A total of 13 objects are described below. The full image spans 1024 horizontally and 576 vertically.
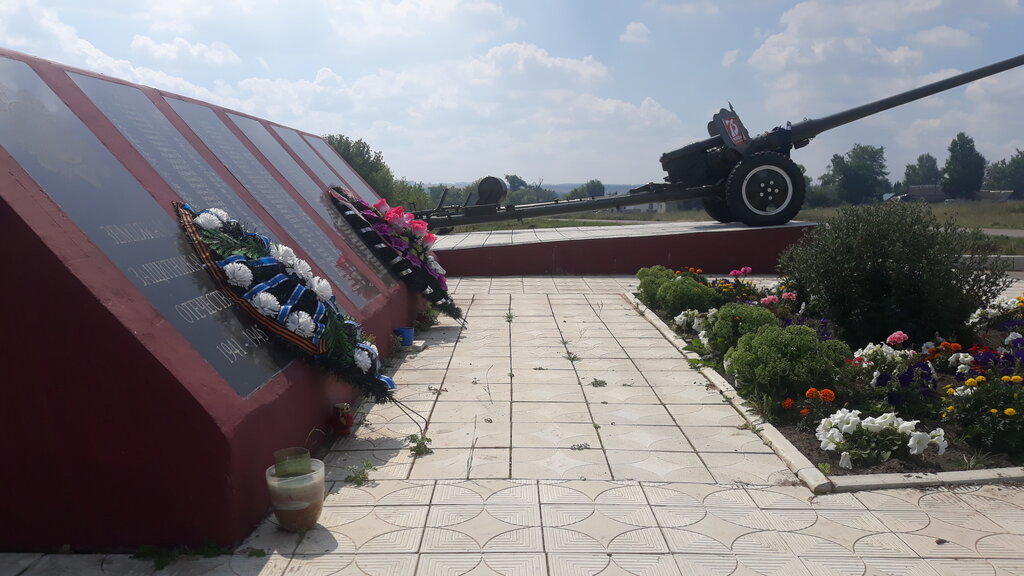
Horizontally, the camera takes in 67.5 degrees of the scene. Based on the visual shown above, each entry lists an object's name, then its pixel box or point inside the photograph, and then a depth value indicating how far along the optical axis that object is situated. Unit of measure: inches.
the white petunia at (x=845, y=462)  162.1
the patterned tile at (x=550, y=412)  198.2
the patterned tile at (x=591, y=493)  147.6
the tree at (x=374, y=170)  1341.0
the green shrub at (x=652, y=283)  369.7
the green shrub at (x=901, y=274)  245.8
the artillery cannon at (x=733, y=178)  492.7
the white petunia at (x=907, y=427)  166.9
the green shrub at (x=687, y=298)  330.0
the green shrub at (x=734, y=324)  255.6
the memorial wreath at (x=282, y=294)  157.8
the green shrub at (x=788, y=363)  200.1
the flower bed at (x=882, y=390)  166.4
